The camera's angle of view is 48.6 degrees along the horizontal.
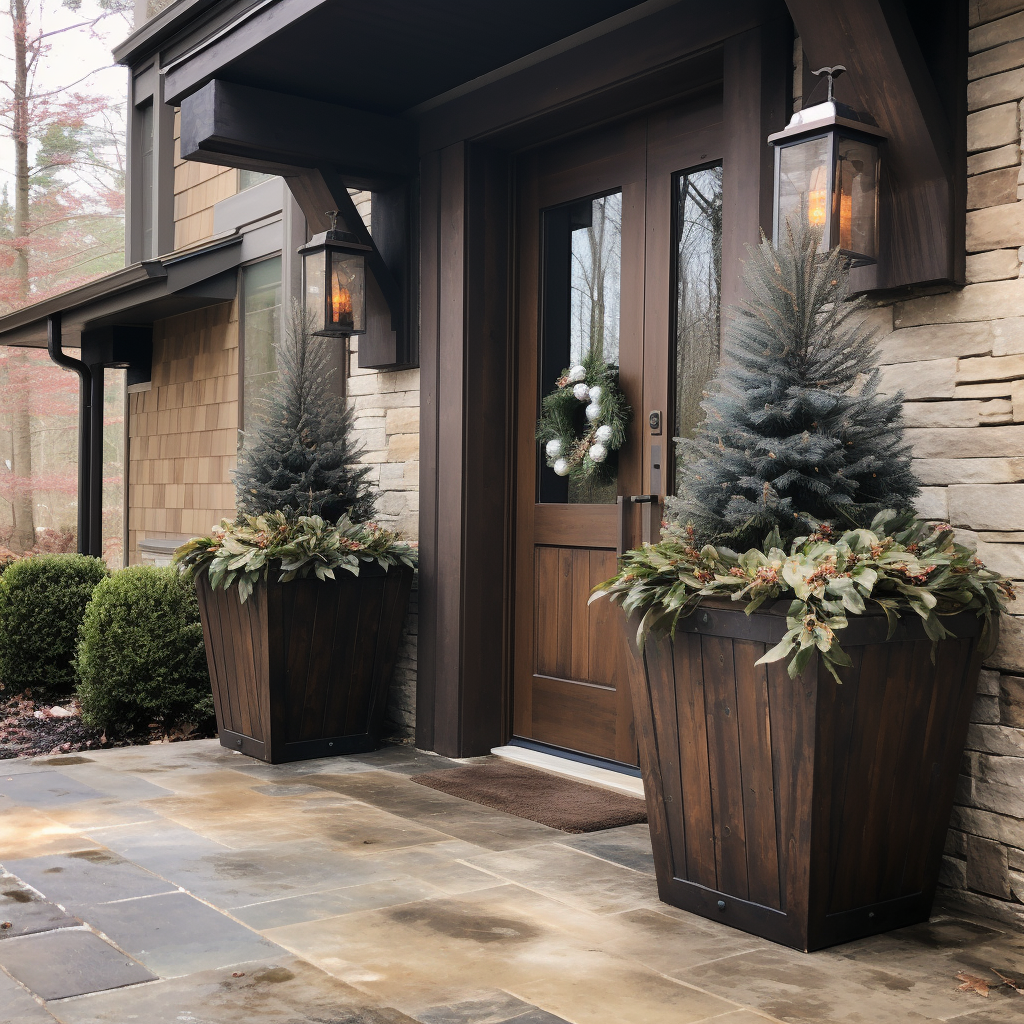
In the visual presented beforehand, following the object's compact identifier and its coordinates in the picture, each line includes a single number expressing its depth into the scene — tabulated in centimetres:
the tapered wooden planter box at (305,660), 441
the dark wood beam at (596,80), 357
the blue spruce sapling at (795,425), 265
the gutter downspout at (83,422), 761
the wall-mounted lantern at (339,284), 476
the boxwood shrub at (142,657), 516
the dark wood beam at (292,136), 444
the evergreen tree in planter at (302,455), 473
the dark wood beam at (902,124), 280
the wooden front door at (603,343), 401
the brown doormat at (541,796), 368
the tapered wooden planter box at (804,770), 245
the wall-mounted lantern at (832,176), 277
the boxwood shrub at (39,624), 630
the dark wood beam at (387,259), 488
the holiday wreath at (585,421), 419
